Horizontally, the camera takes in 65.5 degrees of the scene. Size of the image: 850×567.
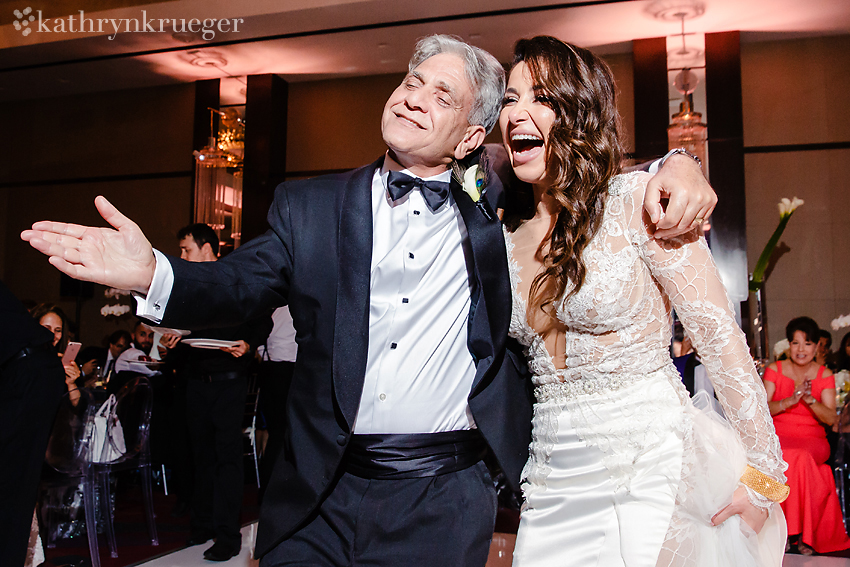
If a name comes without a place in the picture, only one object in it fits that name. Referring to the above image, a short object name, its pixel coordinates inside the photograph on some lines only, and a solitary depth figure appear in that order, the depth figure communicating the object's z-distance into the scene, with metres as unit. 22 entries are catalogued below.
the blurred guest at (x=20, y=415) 2.99
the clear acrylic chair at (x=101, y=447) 4.00
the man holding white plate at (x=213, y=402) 4.15
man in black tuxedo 1.50
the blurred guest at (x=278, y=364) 5.39
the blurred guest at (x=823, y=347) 6.12
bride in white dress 1.43
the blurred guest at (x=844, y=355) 6.17
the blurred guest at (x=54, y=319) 4.56
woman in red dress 4.43
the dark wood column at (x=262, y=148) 7.96
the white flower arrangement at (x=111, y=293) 8.31
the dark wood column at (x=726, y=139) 6.86
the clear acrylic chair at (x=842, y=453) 4.30
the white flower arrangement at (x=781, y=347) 5.45
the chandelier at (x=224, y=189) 8.25
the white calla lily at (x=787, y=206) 6.55
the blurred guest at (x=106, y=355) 6.40
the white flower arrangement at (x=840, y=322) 6.56
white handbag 4.15
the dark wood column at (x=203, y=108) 8.41
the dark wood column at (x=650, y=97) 6.88
